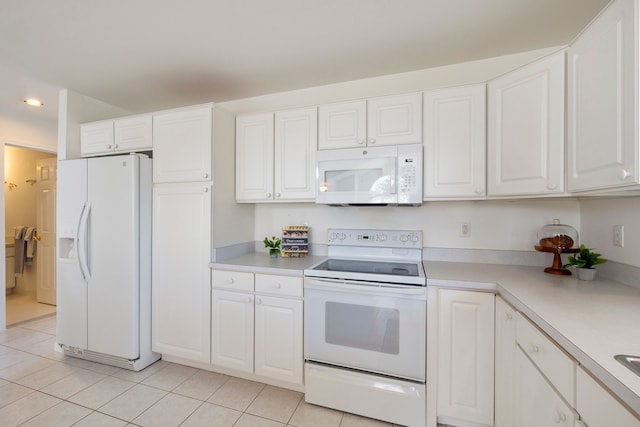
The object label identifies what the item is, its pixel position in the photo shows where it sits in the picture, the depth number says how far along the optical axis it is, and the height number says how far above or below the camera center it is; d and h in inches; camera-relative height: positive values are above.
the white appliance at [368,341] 62.4 -31.4
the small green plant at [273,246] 95.6 -12.3
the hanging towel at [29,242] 153.9 -18.1
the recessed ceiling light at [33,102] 107.0 +43.8
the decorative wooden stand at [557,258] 63.8 -11.0
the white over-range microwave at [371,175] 73.5 +10.5
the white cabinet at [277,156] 84.7 +18.3
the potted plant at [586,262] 58.6 -10.8
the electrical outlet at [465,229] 81.4 -5.0
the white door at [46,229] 143.6 -10.1
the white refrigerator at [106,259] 85.0 -15.8
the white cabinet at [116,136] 91.3 +26.4
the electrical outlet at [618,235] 56.9 -4.7
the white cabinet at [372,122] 74.5 +26.0
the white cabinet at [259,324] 73.5 -32.2
